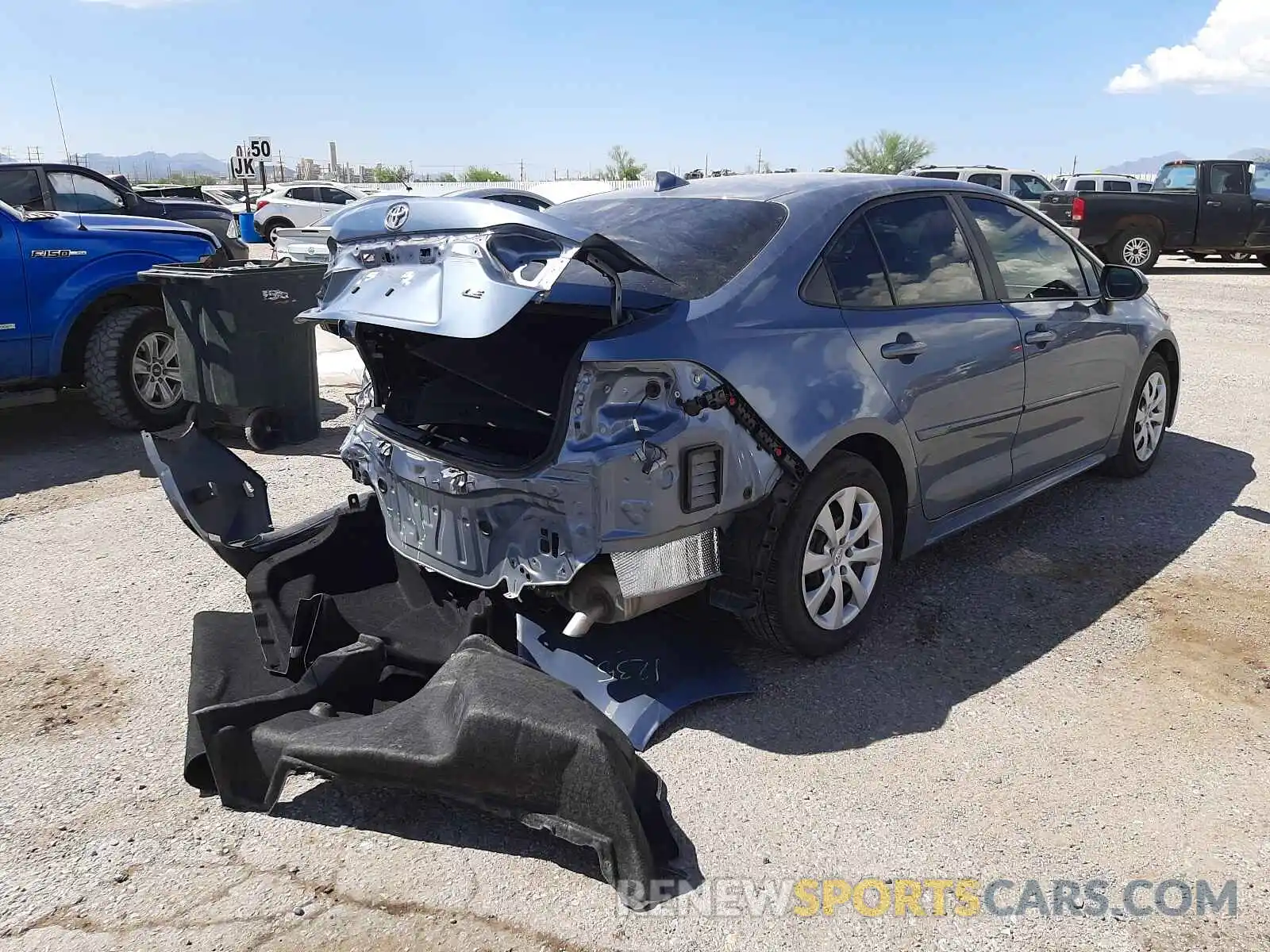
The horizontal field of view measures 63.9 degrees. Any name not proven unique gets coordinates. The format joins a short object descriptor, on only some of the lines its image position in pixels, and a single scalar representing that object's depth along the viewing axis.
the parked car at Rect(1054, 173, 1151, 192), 24.61
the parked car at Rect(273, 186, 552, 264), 12.18
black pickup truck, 17.61
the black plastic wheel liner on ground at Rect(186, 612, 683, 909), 2.65
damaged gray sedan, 3.10
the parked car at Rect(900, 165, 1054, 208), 21.39
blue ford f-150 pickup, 6.93
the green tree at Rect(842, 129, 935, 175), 54.16
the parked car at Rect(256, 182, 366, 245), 27.19
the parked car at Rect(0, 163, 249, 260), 9.27
